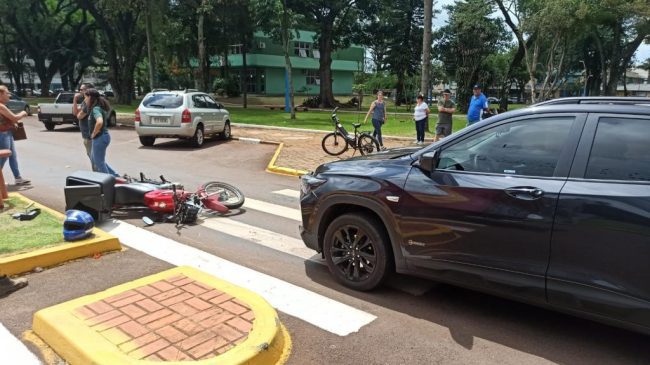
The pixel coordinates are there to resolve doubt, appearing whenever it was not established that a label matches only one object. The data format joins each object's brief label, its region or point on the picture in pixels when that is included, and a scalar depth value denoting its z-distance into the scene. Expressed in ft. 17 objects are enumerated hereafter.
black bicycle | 44.68
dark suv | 10.46
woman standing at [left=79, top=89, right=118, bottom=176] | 26.53
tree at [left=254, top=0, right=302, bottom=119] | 82.64
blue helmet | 17.39
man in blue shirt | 41.39
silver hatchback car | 48.19
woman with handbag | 25.63
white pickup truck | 64.23
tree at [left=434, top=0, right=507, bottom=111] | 117.19
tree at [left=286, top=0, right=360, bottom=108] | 127.65
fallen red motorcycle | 20.57
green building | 183.42
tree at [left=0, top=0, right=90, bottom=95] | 145.07
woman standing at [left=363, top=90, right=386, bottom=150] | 47.11
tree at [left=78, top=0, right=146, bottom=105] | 116.98
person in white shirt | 49.06
